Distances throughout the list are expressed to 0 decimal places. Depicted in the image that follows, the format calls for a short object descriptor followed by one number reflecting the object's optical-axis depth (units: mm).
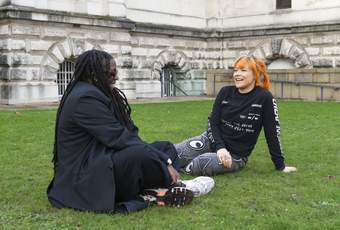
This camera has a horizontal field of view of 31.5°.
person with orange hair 6824
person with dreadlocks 5121
